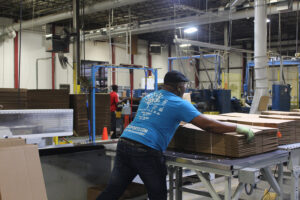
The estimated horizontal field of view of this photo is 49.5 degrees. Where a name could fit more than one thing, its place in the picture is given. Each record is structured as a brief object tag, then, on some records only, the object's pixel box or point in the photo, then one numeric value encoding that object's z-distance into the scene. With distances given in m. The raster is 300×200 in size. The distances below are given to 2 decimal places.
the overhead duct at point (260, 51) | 7.47
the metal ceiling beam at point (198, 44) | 9.67
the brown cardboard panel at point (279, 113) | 4.14
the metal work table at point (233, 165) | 2.33
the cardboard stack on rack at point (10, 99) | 6.93
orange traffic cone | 6.86
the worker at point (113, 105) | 8.91
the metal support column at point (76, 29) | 9.02
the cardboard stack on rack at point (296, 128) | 3.39
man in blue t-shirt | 2.55
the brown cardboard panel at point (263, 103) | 7.46
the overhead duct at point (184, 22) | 10.54
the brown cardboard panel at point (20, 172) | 2.50
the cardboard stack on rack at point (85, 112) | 8.04
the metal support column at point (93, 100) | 6.86
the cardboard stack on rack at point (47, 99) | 7.63
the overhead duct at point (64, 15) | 10.24
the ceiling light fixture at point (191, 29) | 11.57
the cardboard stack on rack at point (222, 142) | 2.66
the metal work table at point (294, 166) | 3.00
